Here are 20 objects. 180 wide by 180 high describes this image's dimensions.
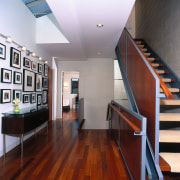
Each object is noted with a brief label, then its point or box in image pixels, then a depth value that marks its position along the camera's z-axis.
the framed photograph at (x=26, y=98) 3.79
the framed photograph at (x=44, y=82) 5.09
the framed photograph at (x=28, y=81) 3.76
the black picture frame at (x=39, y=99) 4.68
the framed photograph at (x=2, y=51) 2.86
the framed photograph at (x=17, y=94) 3.33
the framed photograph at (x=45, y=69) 5.24
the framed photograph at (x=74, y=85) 10.85
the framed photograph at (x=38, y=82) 4.56
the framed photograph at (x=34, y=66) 4.19
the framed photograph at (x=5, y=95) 2.90
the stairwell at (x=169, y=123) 1.67
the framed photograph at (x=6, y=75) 2.89
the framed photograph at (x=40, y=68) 4.70
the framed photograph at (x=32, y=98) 4.17
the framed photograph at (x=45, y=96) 5.19
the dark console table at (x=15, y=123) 2.90
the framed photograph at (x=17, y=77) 3.34
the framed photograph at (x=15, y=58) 3.20
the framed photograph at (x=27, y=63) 3.78
